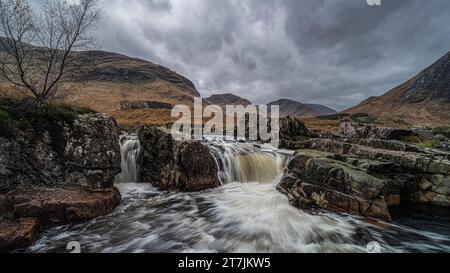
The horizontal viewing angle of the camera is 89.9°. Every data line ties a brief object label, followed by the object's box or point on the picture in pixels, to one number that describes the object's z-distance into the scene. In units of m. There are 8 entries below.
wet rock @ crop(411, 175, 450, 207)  11.68
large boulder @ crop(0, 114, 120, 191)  8.90
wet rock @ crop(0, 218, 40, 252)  6.64
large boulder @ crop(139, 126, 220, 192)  13.75
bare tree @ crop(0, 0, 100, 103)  10.73
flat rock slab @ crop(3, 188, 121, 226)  7.99
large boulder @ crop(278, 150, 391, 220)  9.67
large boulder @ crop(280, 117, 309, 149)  24.30
